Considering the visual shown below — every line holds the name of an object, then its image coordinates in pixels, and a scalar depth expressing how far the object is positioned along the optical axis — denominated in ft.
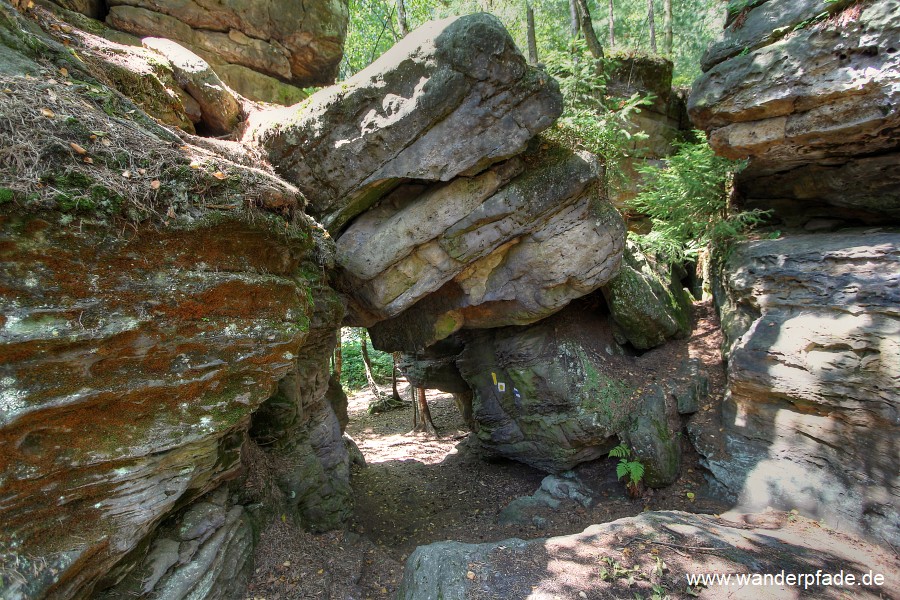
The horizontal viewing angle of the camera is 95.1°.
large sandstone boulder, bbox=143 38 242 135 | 20.31
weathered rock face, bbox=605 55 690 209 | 37.99
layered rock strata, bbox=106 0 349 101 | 22.35
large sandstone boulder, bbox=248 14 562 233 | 18.72
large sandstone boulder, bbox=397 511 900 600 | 14.60
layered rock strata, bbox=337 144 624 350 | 22.11
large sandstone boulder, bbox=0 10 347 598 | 9.98
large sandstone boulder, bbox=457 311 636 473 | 27.53
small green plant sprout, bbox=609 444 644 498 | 24.02
